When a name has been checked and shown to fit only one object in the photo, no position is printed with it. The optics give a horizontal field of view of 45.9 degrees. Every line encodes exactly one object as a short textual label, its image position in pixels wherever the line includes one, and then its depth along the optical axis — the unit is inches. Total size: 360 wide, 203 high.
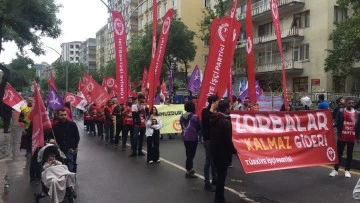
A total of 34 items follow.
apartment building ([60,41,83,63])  7362.2
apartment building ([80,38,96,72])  5339.6
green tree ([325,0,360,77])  929.5
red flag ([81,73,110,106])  703.7
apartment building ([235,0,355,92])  1291.8
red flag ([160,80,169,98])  985.2
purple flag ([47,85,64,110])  413.5
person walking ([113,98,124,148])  587.8
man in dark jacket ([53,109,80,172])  310.2
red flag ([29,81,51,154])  290.9
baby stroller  275.4
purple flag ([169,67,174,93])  1259.0
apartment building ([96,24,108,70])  4291.3
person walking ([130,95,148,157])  481.1
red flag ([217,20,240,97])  366.0
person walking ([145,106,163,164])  438.3
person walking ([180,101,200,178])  353.1
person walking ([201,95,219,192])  309.9
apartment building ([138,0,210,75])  2169.0
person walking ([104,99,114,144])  645.9
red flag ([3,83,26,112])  529.7
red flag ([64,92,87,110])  797.2
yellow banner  688.4
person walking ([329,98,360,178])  356.2
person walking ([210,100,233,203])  267.9
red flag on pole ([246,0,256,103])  455.5
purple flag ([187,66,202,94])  892.6
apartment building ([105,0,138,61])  3070.1
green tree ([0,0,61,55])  685.3
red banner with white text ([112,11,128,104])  572.7
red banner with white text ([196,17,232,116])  352.2
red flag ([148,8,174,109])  474.6
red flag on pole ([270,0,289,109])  459.8
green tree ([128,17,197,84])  1589.6
